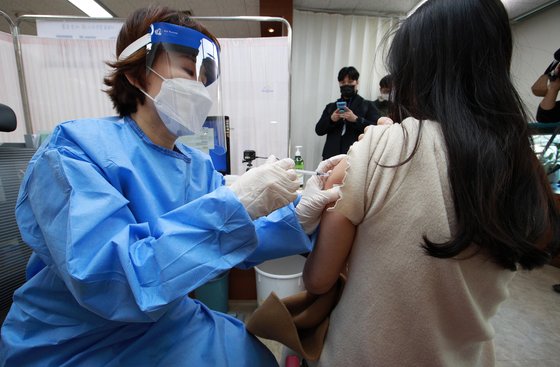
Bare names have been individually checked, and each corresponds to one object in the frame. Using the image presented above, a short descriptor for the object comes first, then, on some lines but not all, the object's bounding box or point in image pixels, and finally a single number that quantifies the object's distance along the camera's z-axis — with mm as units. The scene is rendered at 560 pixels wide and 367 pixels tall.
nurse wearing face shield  524
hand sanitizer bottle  2061
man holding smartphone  2340
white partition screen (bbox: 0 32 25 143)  1882
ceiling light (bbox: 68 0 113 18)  3430
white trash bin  1581
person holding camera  1785
